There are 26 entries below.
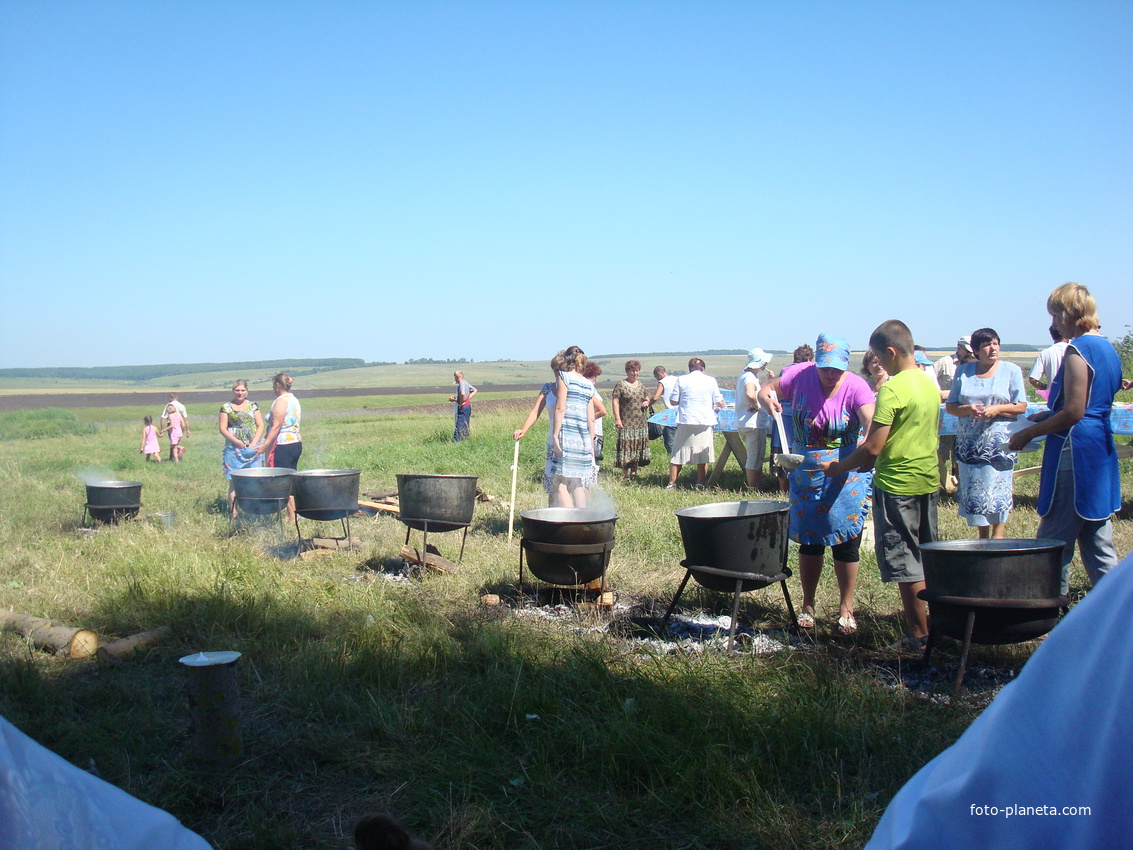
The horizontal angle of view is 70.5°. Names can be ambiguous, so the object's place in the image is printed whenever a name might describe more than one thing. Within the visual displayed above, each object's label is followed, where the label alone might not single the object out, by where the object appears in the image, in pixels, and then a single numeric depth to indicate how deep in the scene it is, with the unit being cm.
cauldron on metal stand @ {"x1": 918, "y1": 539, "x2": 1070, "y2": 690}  361
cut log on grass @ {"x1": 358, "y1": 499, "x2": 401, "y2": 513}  968
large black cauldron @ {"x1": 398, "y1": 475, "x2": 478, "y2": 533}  667
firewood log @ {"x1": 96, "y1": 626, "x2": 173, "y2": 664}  468
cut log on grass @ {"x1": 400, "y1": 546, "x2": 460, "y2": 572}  661
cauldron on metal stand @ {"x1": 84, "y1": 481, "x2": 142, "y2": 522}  878
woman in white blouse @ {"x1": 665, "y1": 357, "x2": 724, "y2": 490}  1079
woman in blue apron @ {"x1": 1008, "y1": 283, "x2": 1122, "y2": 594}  388
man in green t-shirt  435
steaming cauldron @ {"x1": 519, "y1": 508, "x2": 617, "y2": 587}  533
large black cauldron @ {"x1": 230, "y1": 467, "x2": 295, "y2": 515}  746
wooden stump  332
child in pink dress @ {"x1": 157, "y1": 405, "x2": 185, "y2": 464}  1770
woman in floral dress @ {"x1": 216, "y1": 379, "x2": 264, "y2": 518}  931
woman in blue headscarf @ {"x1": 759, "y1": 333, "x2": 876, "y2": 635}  479
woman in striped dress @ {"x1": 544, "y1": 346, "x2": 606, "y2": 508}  720
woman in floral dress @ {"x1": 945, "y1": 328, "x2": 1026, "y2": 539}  607
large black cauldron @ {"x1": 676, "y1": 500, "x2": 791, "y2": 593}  457
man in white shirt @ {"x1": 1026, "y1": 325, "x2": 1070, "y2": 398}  659
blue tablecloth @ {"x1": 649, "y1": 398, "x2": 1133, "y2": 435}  822
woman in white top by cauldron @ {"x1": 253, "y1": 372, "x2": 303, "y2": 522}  905
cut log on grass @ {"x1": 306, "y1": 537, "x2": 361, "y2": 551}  782
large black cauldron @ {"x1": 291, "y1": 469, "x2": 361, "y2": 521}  715
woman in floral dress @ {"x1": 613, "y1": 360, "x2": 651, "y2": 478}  1205
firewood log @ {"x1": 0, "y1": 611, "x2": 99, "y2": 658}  477
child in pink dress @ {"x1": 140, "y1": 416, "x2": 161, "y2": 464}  1736
